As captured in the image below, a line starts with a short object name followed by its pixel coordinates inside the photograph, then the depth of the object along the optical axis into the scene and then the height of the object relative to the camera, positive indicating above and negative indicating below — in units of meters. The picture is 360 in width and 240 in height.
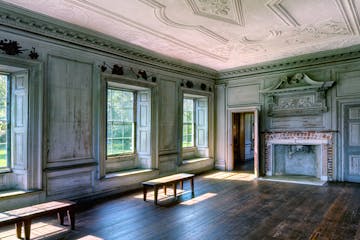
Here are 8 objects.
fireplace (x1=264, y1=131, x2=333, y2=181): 6.51 -0.86
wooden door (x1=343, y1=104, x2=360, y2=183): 6.14 -0.48
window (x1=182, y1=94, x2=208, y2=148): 8.17 +0.02
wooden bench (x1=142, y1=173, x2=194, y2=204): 4.70 -1.14
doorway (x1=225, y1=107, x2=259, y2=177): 7.15 -0.43
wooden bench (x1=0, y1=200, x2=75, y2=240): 3.02 -1.13
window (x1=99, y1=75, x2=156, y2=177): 5.81 -0.05
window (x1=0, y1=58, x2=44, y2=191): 4.14 -0.05
